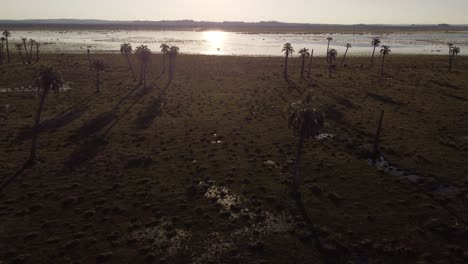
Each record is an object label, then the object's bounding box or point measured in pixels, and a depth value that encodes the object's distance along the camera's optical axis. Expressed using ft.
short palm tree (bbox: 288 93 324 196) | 117.08
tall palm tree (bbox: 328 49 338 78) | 348.04
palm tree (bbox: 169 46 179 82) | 323.90
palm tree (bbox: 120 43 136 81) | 314.43
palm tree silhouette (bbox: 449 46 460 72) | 368.68
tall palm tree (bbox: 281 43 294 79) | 329.07
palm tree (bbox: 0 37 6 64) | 361.71
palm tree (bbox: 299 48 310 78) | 323.43
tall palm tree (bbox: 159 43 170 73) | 329.79
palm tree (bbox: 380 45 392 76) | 331.98
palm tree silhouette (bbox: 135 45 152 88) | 278.05
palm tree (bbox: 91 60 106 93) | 253.24
